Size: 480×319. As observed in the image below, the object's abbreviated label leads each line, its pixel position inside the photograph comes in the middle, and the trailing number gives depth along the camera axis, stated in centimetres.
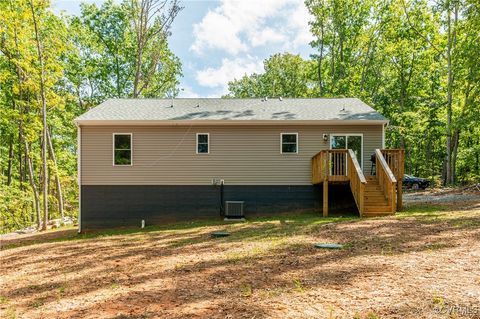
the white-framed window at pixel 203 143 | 1290
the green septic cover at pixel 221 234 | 905
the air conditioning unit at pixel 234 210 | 1238
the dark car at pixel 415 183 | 2378
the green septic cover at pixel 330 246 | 666
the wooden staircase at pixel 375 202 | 1037
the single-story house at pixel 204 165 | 1269
